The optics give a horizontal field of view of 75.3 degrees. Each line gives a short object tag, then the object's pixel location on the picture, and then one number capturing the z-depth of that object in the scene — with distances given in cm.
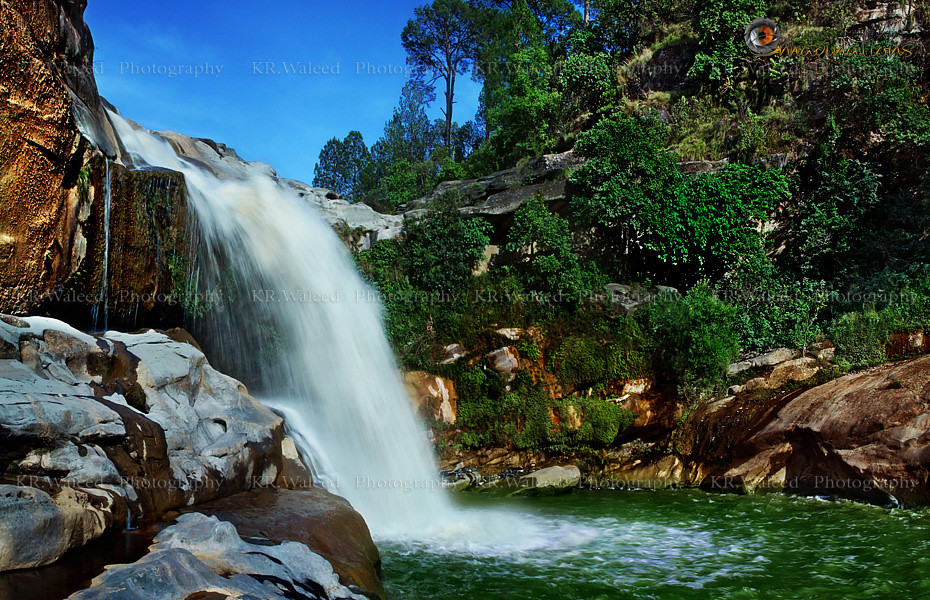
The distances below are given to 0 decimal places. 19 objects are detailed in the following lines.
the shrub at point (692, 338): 1306
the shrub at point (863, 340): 1171
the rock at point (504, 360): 1423
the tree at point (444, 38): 3712
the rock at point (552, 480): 1224
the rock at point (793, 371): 1230
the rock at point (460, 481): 1253
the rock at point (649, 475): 1223
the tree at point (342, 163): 3794
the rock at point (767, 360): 1285
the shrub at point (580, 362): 1400
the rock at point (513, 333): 1456
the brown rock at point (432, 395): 1388
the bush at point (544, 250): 1539
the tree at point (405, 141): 3628
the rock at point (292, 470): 846
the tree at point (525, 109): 2325
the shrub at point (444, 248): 1622
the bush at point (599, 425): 1331
